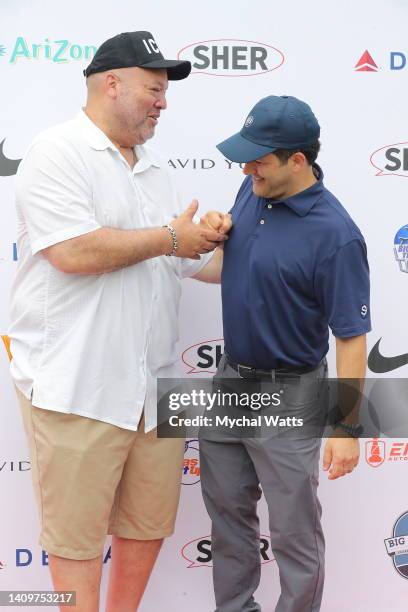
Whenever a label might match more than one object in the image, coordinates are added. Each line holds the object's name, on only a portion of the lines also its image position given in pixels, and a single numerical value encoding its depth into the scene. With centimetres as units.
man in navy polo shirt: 216
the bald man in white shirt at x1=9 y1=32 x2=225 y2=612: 214
